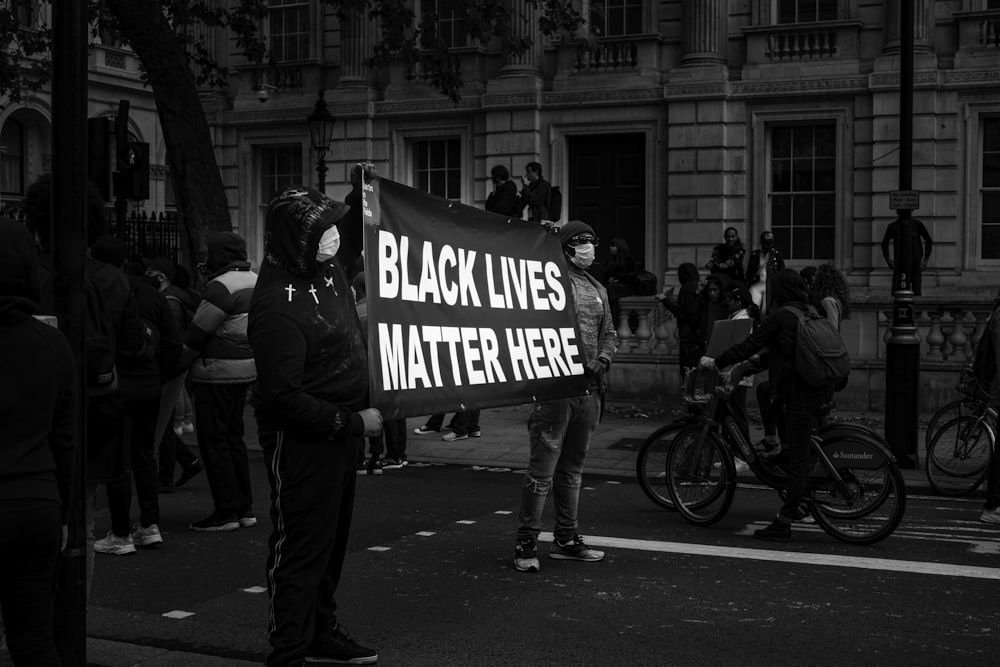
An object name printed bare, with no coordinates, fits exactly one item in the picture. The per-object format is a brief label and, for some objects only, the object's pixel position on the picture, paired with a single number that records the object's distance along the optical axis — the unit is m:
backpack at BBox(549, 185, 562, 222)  19.64
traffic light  13.61
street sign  12.22
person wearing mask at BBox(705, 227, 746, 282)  17.52
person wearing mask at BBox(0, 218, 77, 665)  3.83
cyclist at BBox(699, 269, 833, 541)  8.56
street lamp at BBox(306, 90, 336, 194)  20.27
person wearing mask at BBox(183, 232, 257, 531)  8.65
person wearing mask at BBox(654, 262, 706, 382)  15.41
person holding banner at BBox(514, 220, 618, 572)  7.56
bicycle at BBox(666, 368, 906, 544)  8.41
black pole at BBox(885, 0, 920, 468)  12.12
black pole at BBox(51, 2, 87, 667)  4.70
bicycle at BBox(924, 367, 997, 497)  10.82
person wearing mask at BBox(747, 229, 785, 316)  17.34
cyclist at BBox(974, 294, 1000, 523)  9.36
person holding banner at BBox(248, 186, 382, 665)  4.86
